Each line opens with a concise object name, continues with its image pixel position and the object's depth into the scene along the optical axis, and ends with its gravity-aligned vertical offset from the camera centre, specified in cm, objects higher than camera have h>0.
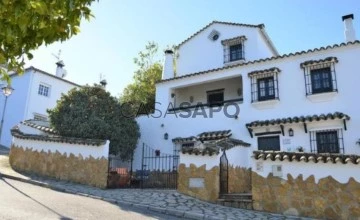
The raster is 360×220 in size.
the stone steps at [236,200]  988 -80
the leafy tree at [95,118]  1541 +246
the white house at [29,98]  2545 +553
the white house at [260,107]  1105 +327
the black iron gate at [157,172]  1355 -3
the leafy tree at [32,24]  372 +176
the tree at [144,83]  2631 +742
